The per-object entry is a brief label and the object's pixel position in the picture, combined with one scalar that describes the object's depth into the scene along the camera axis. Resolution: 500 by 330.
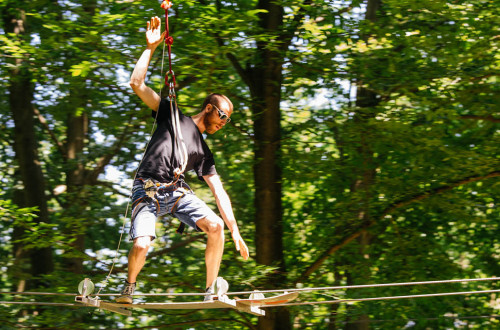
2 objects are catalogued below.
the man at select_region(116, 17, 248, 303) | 8.31
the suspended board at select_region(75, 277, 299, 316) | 8.42
